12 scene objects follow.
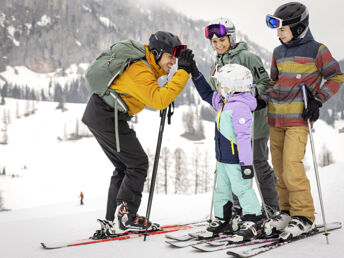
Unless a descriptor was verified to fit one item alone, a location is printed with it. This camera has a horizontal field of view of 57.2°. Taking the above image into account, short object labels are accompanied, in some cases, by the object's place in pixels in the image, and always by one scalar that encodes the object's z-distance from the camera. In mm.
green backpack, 3809
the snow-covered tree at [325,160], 63625
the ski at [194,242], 3473
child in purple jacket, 3451
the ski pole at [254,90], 3990
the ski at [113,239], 3812
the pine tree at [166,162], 49959
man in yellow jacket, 3787
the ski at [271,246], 2895
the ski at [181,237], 3724
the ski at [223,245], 3188
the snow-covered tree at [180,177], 49094
